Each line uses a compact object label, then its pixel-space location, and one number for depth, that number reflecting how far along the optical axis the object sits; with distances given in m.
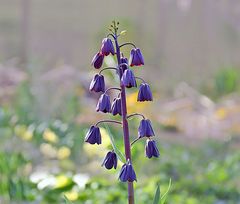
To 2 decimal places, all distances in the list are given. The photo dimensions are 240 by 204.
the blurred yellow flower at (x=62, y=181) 7.45
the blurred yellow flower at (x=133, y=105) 14.18
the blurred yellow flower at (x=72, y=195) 7.26
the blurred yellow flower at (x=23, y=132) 10.42
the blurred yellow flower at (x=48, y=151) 10.90
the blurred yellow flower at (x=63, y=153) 10.47
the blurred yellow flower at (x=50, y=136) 10.05
